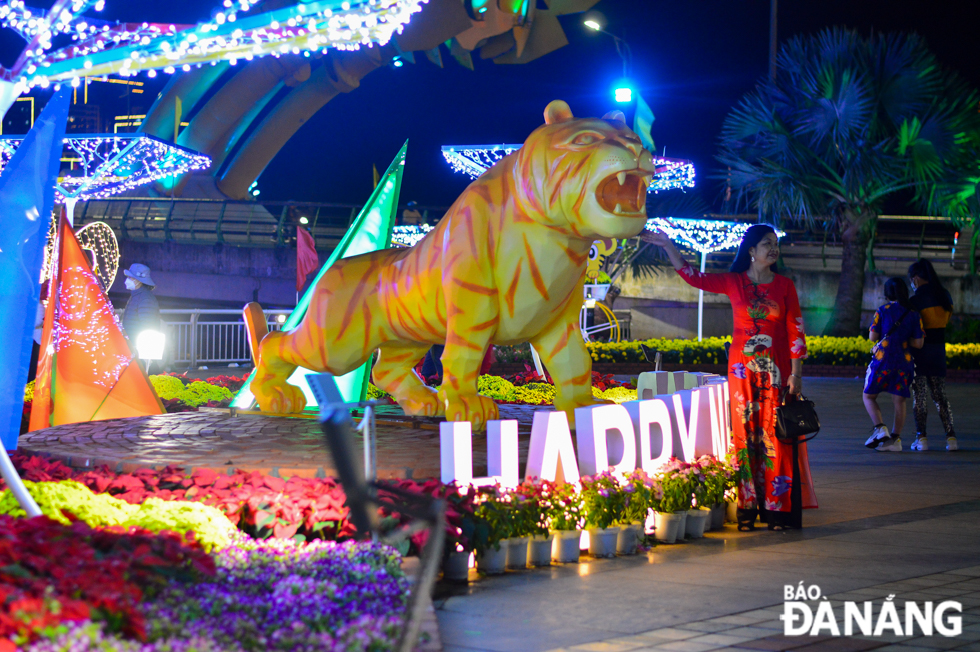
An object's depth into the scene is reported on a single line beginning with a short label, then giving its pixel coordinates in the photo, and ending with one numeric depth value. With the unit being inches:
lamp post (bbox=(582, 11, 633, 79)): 960.3
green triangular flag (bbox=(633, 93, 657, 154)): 890.7
